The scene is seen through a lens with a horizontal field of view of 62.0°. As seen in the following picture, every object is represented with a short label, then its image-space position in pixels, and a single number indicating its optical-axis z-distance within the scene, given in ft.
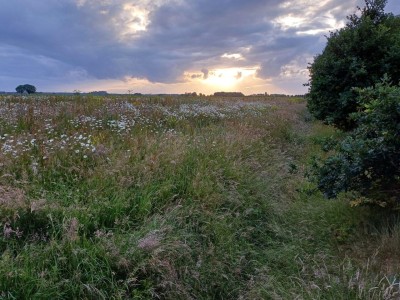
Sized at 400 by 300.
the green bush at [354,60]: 32.83
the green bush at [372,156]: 12.91
